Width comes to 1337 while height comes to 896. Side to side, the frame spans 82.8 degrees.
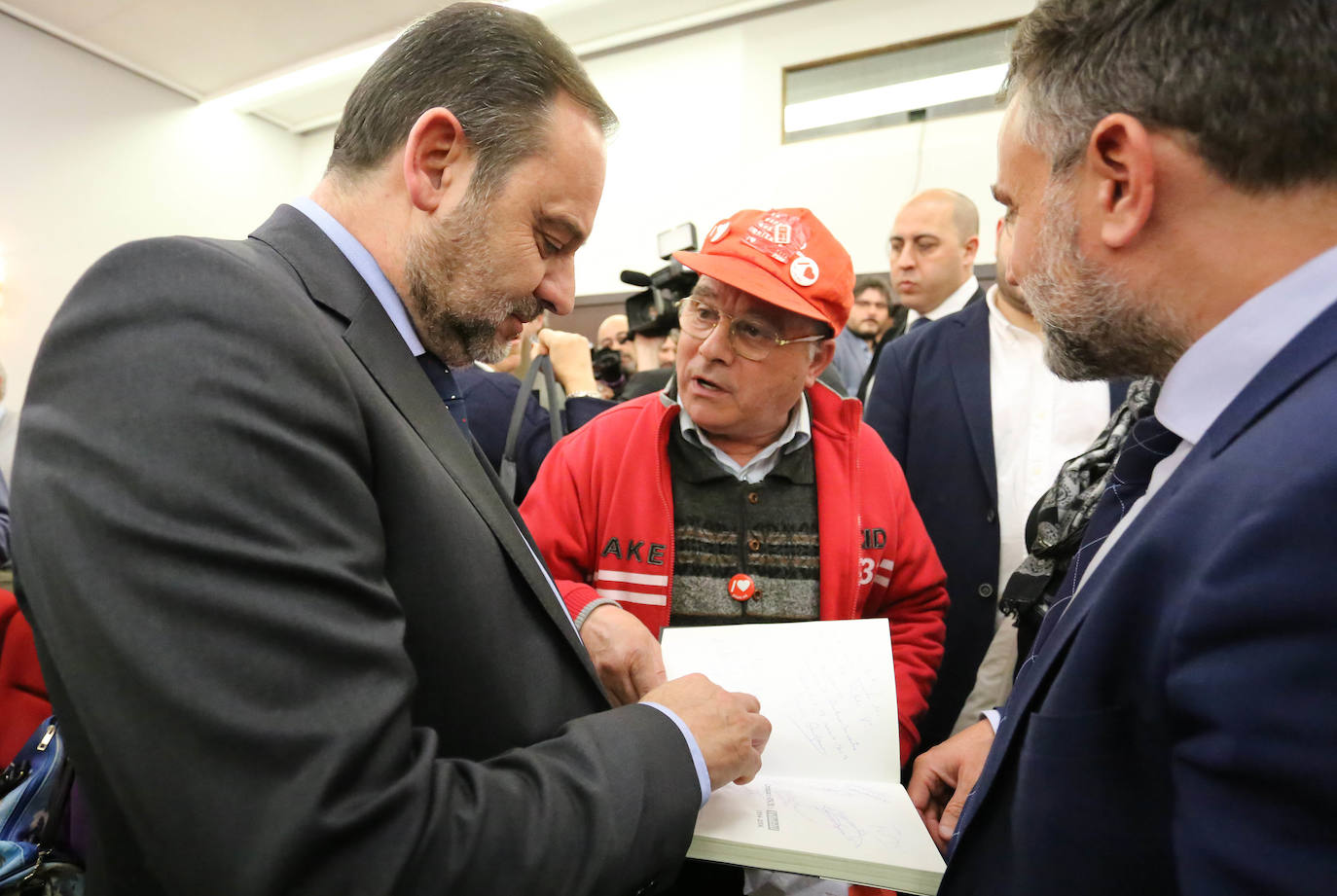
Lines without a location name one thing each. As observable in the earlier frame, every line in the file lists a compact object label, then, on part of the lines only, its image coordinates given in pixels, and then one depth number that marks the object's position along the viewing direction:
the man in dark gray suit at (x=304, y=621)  0.57
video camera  2.11
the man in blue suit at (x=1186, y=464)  0.53
